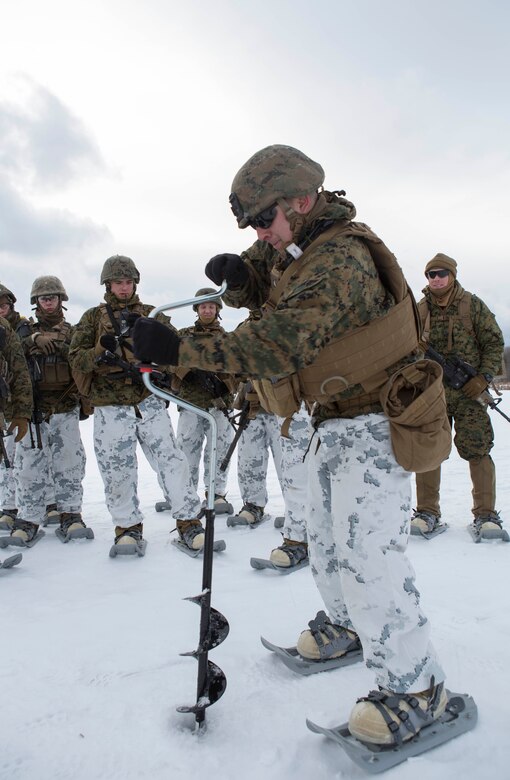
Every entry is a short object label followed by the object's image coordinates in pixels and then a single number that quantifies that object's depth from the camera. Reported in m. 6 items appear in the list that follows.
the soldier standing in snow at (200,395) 6.50
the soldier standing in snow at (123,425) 5.06
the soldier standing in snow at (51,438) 5.75
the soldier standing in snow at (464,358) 5.24
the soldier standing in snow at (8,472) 6.25
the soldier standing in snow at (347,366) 2.10
